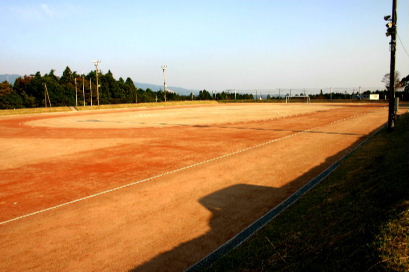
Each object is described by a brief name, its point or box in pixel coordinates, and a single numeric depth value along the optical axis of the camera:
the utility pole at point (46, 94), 65.40
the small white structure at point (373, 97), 64.25
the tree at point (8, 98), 61.75
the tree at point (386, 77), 66.39
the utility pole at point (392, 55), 16.17
